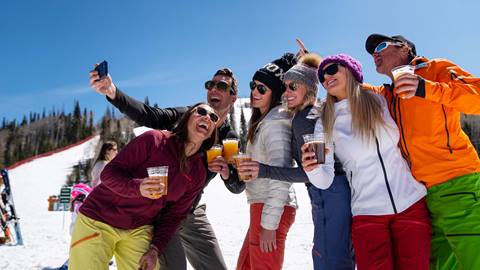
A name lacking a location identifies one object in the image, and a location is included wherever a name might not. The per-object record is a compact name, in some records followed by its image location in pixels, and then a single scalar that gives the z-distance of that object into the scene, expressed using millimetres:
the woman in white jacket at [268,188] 2979
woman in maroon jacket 2883
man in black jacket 3317
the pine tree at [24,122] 130525
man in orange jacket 2453
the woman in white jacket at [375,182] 2490
